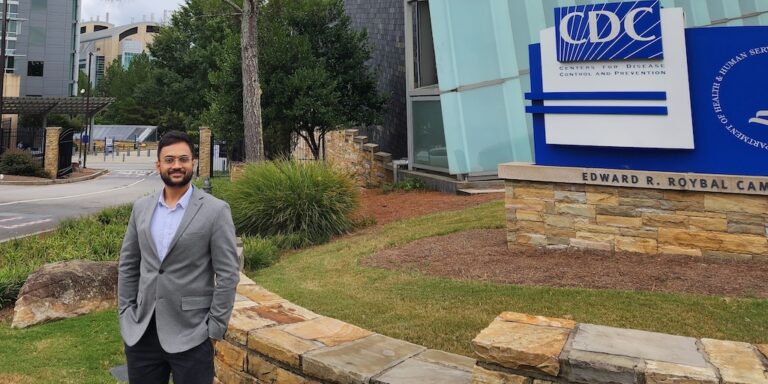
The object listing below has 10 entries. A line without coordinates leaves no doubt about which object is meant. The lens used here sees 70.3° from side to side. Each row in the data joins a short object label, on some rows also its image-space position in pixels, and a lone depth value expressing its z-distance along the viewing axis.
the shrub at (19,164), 25.44
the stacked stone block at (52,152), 27.25
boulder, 5.64
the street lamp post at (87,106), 40.11
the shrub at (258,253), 7.90
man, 2.51
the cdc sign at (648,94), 6.28
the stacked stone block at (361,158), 18.48
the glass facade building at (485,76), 14.21
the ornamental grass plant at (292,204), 9.95
